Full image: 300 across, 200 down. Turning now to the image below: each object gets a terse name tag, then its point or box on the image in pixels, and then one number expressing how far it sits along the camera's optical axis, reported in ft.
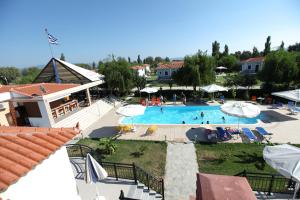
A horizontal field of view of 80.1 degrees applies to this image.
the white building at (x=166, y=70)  172.35
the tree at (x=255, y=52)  248.79
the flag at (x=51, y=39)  79.54
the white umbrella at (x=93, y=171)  25.85
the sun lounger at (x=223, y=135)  49.34
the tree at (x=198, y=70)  90.12
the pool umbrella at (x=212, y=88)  81.00
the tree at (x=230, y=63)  215.61
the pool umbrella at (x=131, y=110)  54.60
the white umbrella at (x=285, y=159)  23.20
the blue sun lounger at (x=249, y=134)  47.91
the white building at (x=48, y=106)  60.80
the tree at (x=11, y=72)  318.45
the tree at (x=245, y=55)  271.53
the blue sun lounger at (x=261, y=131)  49.08
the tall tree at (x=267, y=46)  231.38
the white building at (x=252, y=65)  185.30
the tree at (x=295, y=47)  259.80
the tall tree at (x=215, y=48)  272.60
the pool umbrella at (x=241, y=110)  46.75
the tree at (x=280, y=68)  81.15
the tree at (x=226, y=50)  268.21
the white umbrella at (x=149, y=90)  91.93
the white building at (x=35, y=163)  12.62
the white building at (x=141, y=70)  214.61
